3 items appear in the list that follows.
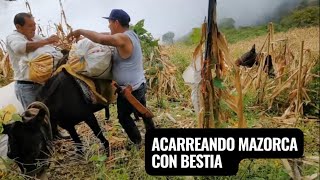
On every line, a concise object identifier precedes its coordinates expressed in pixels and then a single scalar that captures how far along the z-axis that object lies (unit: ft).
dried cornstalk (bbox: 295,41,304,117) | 11.15
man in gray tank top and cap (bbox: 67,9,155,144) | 9.89
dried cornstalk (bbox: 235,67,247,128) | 8.63
